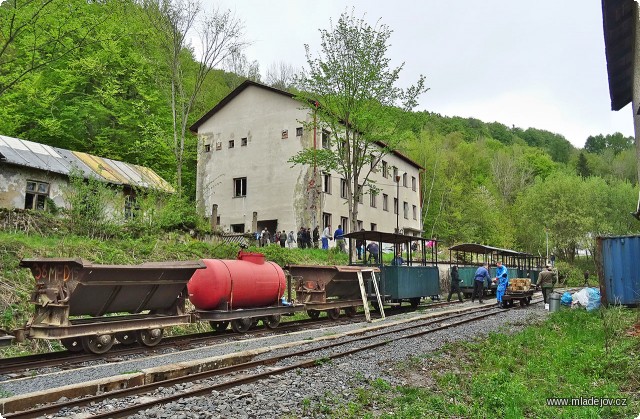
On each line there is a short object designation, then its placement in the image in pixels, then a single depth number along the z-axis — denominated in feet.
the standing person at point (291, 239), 107.65
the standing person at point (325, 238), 103.71
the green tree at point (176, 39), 91.76
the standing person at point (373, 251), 72.38
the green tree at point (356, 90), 92.43
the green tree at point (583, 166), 294.13
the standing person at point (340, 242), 98.60
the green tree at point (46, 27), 41.34
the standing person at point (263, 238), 87.86
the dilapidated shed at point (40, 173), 79.30
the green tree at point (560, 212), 181.27
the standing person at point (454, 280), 86.02
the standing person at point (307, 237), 96.66
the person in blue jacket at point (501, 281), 69.97
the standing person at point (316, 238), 103.76
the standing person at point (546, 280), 71.56
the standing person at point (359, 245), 70.08
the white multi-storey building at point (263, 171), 117.29
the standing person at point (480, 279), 76.33
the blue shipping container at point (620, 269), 50.85
